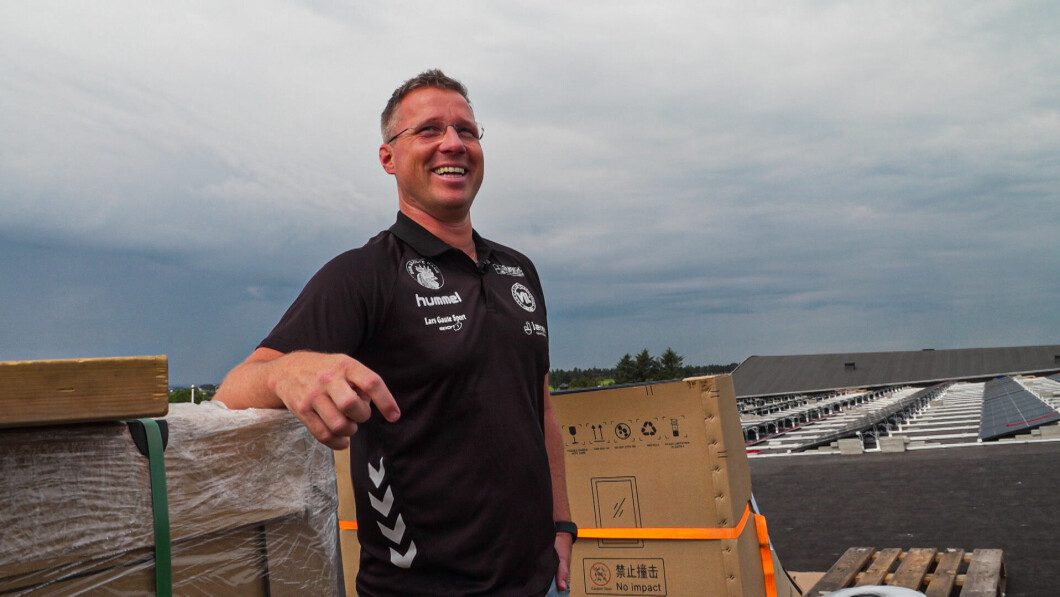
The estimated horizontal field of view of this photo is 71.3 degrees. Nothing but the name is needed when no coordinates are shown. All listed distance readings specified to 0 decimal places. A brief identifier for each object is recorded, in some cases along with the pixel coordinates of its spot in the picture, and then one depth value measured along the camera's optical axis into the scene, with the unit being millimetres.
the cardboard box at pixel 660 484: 3387
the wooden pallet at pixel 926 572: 4652
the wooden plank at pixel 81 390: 866
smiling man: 1691
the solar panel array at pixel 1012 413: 13227
